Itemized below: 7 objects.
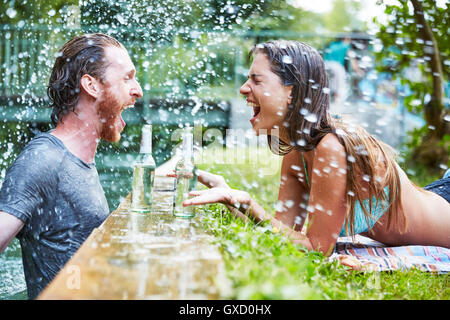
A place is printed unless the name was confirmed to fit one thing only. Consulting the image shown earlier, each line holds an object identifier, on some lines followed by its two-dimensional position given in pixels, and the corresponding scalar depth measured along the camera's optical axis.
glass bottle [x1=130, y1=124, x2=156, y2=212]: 2.33
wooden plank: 1.08
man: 2.03
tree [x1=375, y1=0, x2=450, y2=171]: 6.36
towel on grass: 2.32
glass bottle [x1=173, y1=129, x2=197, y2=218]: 2.18
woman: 2.27
